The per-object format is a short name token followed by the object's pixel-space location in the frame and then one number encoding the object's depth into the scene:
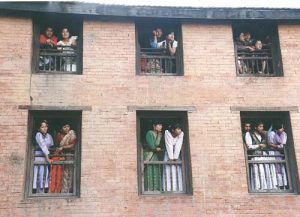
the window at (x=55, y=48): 11.07
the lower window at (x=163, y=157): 10.32
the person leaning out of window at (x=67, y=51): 11.13
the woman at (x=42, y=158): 10.03
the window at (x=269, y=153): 10.54
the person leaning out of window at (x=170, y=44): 11.38
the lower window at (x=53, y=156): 10.03
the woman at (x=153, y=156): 10.33
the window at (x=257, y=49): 11.61
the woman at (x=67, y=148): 10.14
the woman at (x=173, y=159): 10.36
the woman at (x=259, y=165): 10.53
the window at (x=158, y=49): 11.37
